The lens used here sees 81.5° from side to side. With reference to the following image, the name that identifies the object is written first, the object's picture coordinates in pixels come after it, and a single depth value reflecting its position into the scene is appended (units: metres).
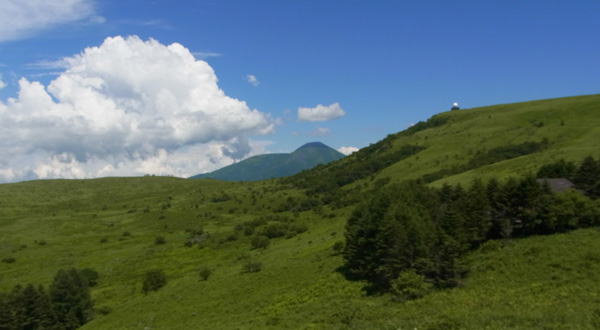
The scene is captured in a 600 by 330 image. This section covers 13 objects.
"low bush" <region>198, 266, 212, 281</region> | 79.19
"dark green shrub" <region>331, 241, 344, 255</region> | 73.12
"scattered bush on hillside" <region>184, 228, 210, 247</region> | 124.93
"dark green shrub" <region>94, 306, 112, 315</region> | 69.07
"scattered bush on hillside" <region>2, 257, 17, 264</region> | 113.88
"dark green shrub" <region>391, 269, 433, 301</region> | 40.88
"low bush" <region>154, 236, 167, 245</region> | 132.01
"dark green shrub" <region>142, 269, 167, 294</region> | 78.19
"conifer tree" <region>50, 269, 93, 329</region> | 66.31
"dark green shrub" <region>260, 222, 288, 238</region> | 123.44
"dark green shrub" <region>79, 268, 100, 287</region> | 92.88
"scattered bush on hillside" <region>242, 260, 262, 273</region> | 75.00
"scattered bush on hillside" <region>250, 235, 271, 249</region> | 107.89
